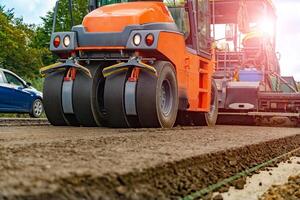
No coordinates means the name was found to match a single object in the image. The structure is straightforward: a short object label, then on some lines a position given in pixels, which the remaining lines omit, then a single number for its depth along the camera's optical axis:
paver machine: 12.70
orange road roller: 7.24
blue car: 13.80
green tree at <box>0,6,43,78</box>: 30.94
